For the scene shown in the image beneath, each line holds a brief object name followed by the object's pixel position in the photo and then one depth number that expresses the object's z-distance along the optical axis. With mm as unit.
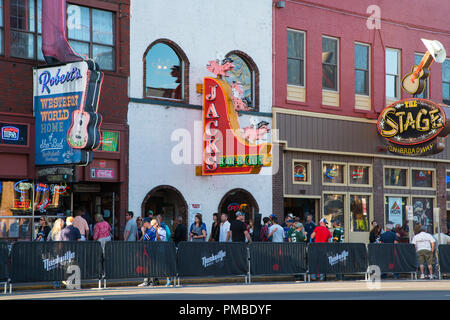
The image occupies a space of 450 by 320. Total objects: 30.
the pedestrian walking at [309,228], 27469
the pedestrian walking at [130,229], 25359
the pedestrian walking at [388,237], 28078
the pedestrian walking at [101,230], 24312
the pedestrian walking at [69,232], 21906
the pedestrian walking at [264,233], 26734
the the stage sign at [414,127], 31125
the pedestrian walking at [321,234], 26078
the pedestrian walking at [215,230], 26641
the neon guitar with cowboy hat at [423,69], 32844
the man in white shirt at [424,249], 26812
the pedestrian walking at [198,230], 26219
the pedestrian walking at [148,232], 23328
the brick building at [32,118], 24281
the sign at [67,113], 23141
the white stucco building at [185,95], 27359
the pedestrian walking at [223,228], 26000
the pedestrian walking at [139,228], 25733
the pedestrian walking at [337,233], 27364
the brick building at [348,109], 31516
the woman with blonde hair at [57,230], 22170
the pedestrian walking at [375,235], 29828
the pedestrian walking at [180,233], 25812
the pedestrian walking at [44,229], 23702
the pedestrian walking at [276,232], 26078
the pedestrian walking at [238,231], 25406
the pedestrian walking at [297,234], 25891
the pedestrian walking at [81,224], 23719
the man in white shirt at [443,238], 30162
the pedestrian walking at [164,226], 24948
